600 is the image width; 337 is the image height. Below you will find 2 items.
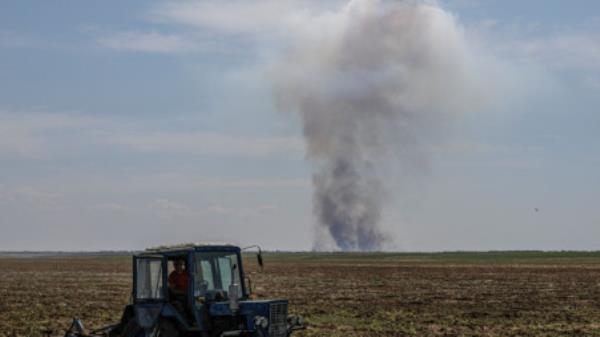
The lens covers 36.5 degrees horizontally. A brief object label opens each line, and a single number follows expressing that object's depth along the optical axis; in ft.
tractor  59.31
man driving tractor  60.18
